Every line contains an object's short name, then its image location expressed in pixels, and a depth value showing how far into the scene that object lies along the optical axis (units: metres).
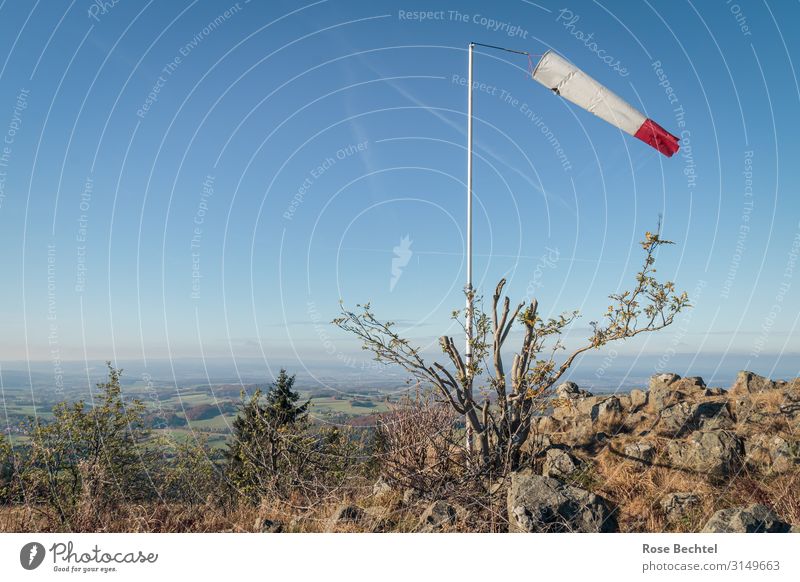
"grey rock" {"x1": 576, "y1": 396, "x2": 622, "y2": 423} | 12.38
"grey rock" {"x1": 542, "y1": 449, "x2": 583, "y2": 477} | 9.51
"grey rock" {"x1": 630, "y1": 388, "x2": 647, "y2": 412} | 12.84
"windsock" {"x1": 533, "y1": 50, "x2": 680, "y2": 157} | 12.95
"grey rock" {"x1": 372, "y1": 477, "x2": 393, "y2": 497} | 9.44
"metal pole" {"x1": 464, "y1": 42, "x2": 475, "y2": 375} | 9.82
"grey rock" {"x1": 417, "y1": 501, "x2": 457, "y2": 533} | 7.48
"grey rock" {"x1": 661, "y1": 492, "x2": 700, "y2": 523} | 7.85
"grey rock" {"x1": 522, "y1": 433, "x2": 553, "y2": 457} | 9.62
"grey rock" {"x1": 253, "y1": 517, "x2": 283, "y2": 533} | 8.29
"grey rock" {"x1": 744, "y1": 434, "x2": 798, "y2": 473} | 8.88
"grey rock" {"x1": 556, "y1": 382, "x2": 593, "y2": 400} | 14.98
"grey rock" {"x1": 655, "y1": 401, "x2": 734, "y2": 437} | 10.75
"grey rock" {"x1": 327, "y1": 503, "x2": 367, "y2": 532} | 8.00
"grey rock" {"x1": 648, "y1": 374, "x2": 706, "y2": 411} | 12.67
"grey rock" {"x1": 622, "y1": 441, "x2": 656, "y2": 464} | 9.75
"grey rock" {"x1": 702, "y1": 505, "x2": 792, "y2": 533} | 6.68
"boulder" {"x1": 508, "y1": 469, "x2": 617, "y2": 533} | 7.30
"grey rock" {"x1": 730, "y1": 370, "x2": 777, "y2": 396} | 12.55
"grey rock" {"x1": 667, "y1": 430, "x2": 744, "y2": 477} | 8.98
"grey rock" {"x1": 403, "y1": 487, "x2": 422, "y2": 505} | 8.75
